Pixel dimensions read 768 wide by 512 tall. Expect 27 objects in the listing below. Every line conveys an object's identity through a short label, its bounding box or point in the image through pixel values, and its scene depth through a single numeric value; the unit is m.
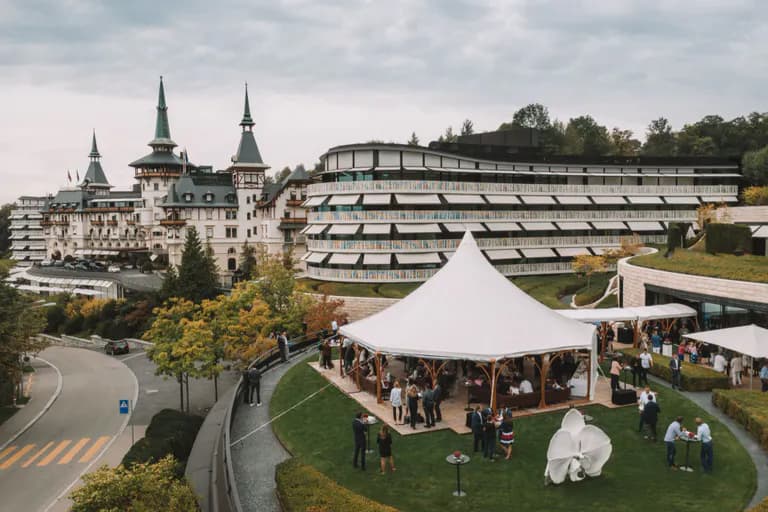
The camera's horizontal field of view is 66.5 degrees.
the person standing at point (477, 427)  17.28
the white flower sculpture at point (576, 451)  15.03
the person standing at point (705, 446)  15.54
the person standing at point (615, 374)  21.73
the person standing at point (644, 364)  23.45
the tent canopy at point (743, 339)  22.11
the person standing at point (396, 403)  19.84
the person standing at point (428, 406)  19.44
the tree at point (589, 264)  51.47
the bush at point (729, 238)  35.72
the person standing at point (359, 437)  16.34
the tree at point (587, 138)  100.12
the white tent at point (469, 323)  20.78
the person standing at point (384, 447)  15.92
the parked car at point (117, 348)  58.94
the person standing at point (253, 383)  23.22
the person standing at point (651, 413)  18.05
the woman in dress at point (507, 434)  16.86
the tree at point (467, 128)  113.10
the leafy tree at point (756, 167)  62.16
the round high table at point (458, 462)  14.07
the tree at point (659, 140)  92.12
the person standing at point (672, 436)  15.90
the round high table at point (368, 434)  16.79
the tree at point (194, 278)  59.78
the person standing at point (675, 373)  23.52
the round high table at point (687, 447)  15.78
